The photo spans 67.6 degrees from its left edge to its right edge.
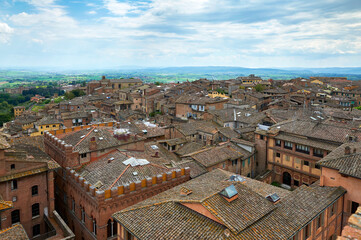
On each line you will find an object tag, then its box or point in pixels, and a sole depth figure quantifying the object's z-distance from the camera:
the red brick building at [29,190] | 26.14
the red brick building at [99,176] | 23.95
